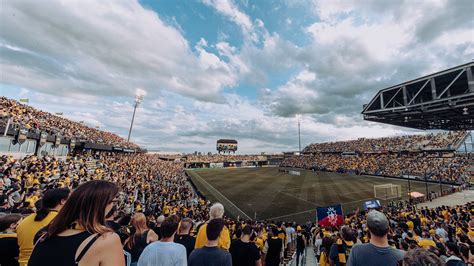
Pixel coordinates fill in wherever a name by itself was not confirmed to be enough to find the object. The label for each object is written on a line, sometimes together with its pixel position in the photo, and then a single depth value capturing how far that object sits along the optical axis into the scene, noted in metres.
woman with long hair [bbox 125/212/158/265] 3.66
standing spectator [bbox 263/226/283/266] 5.53
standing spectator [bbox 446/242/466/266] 3.69
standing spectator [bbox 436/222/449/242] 7.44
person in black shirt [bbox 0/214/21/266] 2.64
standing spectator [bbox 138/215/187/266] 2.38
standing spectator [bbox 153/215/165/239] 4.49
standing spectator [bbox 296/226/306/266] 8.41
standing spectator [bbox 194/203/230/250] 3.57
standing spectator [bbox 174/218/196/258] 3.45
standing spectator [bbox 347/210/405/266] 2.45
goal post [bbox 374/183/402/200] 24.23
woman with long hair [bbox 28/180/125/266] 1.41
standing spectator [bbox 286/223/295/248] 9.67
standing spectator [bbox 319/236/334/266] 5.44
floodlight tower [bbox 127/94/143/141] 41.04
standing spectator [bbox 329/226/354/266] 4.57
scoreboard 92.00
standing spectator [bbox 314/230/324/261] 8.20
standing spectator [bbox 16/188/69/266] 2.50
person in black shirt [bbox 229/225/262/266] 3.39
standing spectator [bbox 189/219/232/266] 2.58
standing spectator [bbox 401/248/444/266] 1.41
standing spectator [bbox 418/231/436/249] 5.41
